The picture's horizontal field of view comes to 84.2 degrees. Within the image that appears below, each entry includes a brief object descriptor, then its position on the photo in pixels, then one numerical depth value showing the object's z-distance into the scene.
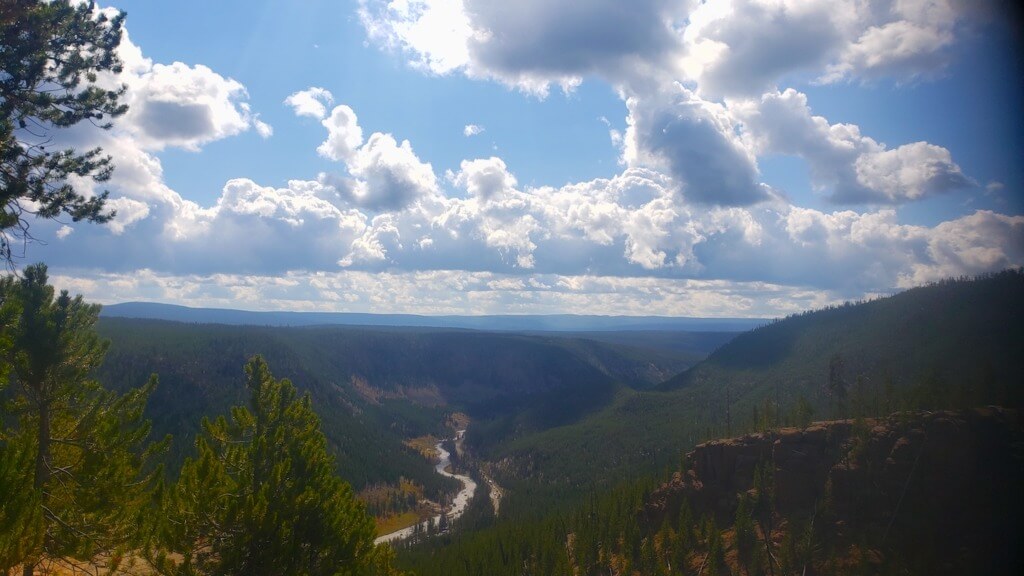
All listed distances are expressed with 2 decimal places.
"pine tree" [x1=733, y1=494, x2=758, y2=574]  64.62
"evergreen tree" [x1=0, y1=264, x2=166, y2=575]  23.92
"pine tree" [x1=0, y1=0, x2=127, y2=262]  20.83
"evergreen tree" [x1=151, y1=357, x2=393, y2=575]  23.62
